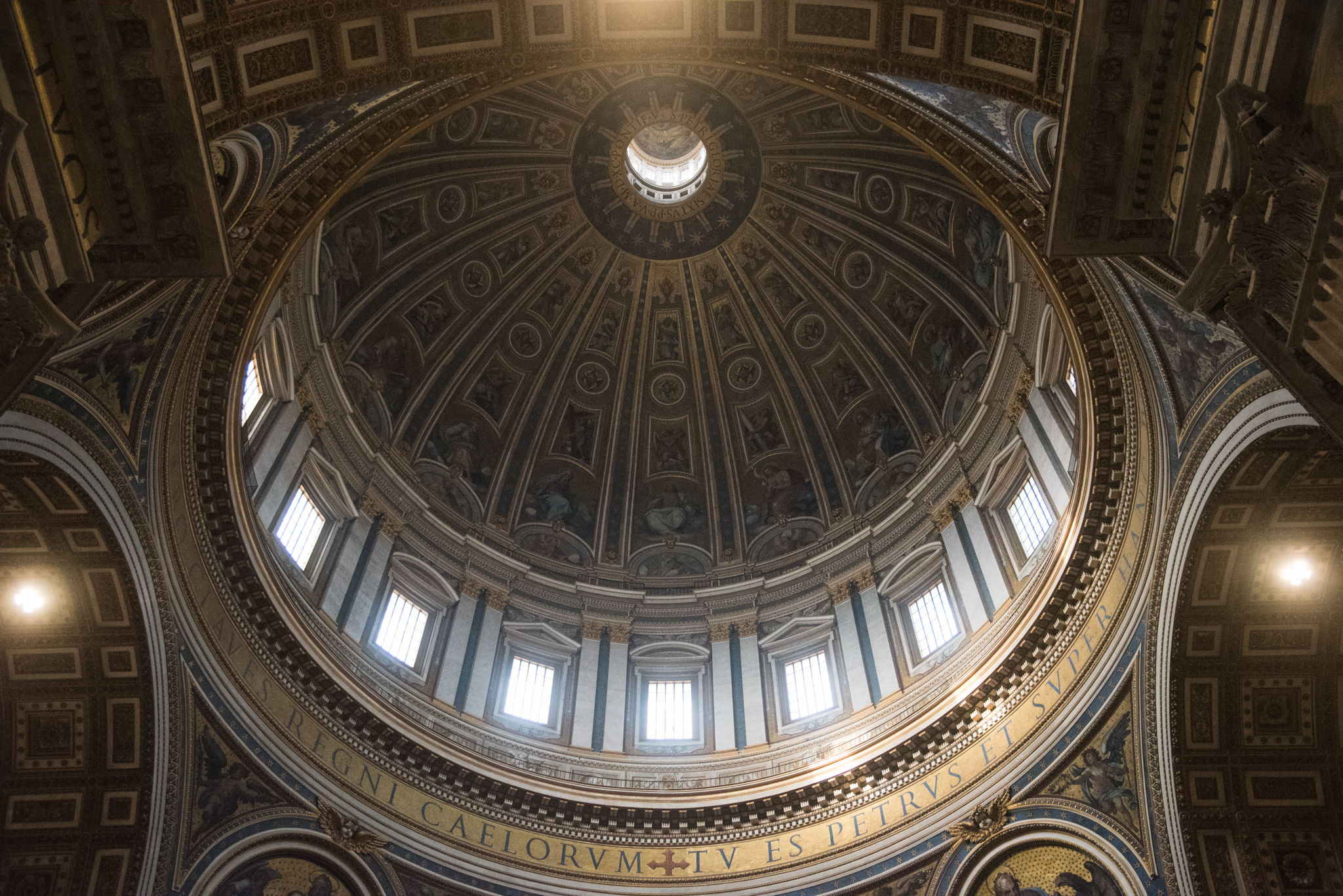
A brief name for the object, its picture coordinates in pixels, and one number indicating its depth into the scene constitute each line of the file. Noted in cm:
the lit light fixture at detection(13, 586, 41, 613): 1493
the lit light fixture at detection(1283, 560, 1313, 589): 1509
